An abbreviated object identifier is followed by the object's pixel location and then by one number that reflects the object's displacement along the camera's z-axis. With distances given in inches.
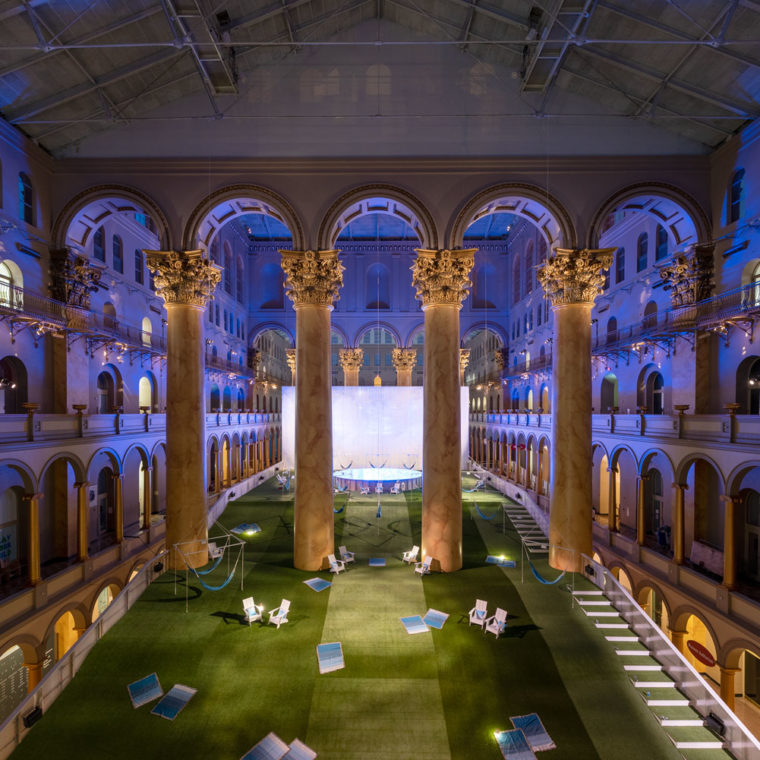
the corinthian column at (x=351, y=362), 1257.4
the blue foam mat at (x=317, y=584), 452.9
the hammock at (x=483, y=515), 757.6
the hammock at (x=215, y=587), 437.6
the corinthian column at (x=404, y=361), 1225.6
